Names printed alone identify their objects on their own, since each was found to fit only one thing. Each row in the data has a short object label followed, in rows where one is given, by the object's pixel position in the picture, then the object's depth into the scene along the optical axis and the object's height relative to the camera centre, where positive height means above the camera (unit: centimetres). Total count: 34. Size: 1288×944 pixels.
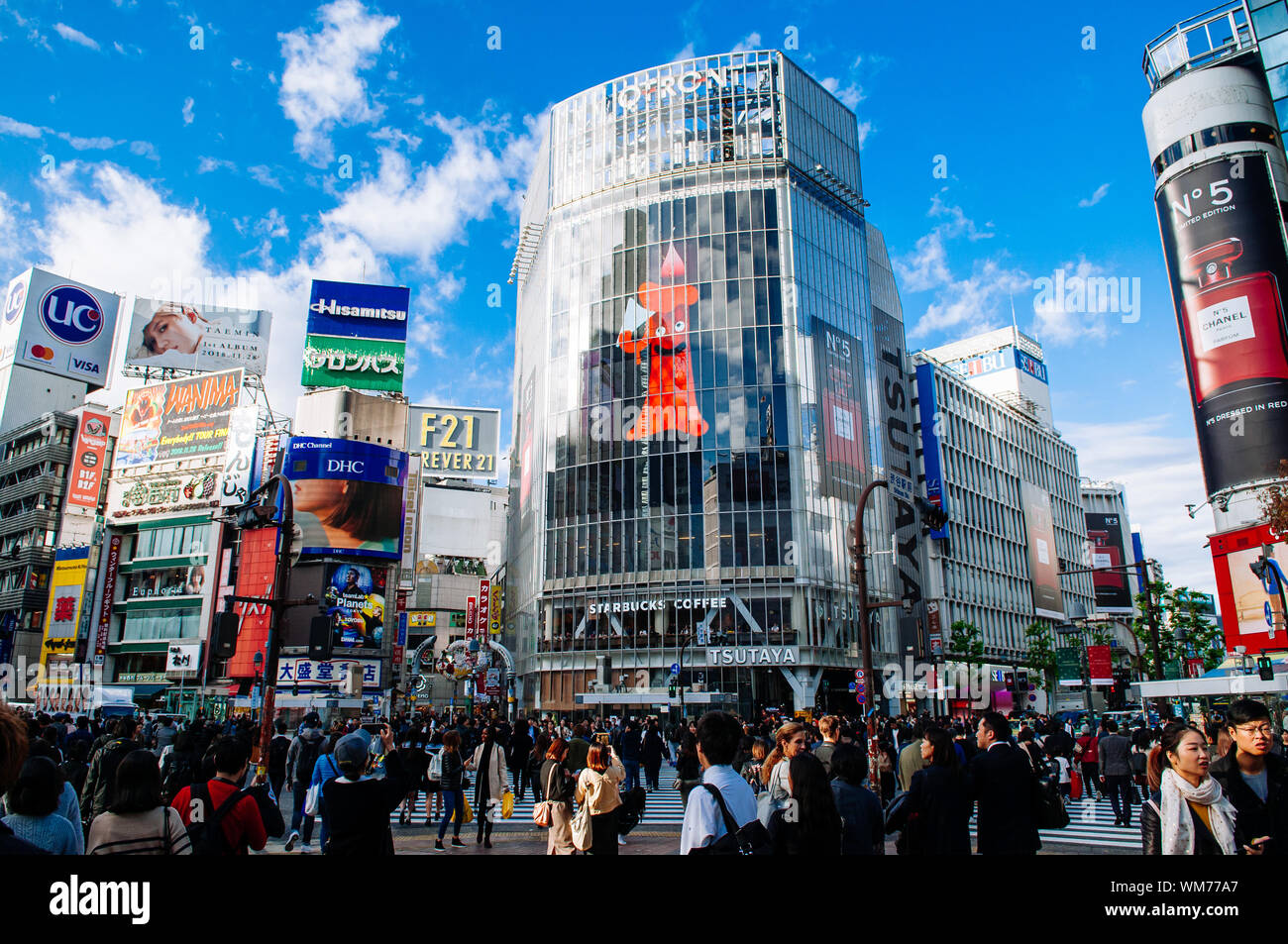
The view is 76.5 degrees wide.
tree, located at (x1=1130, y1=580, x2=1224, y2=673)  4509 +306
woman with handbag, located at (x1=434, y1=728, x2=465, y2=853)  1370 -151
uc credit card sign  7906 +3516
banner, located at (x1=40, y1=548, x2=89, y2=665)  7062 +683
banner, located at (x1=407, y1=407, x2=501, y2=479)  9225 +2666
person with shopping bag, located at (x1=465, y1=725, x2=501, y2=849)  1335 -153
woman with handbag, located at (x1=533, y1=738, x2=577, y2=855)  912 -132
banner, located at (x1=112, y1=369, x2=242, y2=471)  6938 +2238
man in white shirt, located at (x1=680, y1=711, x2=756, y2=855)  483 -64
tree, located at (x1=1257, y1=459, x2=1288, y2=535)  3116 +674
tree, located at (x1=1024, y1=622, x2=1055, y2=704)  7422 +206
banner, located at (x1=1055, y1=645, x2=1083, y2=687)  6494 +118
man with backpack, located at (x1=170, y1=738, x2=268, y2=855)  497 -79
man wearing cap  535 -78
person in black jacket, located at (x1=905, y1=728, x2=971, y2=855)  618 -96
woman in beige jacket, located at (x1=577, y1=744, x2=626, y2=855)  844 -123
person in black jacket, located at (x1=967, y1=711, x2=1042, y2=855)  616 -89
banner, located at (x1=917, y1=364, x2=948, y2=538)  7512 +2255
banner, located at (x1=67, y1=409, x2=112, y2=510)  7412 +2004
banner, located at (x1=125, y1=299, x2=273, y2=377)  7919 +3355
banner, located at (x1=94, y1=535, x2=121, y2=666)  6912 +775
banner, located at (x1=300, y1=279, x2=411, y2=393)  7281 +3047
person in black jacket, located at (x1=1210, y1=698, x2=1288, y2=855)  503 -67
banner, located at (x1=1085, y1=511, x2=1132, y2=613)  10794 +1641
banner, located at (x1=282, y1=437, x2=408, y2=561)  6556 +1472
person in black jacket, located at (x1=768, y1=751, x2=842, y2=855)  486 -80
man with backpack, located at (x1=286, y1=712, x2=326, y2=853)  1529 -141
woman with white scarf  491 -78
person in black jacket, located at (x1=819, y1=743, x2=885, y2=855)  555 -85
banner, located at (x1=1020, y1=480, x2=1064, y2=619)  9156 +1384
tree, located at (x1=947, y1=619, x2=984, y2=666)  6588 +271
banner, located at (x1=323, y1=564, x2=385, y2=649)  6450 +629
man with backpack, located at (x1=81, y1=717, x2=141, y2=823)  808 -96
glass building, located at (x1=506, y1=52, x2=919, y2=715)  5584 +2041
